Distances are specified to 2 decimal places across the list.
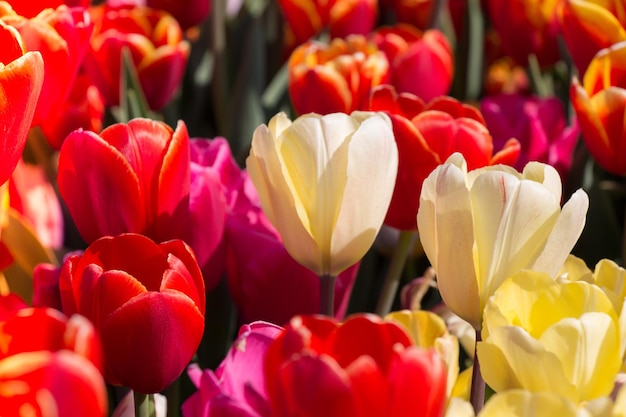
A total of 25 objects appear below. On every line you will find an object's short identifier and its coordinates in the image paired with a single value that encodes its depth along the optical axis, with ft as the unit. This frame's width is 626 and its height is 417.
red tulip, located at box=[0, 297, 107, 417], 2.19
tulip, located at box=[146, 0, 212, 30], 4.51
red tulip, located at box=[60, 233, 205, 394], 2.54
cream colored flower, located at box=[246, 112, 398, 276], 2.70
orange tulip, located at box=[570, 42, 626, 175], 3.06
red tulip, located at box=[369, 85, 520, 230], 2.93
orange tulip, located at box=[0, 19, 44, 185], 2.57
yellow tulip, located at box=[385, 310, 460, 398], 2.54
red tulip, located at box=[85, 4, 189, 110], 3.63
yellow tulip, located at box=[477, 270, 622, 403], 2.43
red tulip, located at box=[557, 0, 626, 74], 3.29
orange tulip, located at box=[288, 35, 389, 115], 3.33
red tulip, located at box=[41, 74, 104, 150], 3.40
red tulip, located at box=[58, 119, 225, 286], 2.76
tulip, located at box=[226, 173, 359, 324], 2.91
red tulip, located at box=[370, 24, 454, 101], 3.60
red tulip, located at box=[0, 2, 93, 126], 2.86
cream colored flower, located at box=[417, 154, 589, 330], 2.58
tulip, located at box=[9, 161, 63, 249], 3.34
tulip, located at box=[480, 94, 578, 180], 3.46
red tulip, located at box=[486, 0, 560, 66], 4.47
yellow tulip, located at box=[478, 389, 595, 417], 2.34
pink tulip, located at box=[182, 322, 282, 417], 2.40
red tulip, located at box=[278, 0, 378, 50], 4.51
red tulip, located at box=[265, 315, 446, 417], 2.28
